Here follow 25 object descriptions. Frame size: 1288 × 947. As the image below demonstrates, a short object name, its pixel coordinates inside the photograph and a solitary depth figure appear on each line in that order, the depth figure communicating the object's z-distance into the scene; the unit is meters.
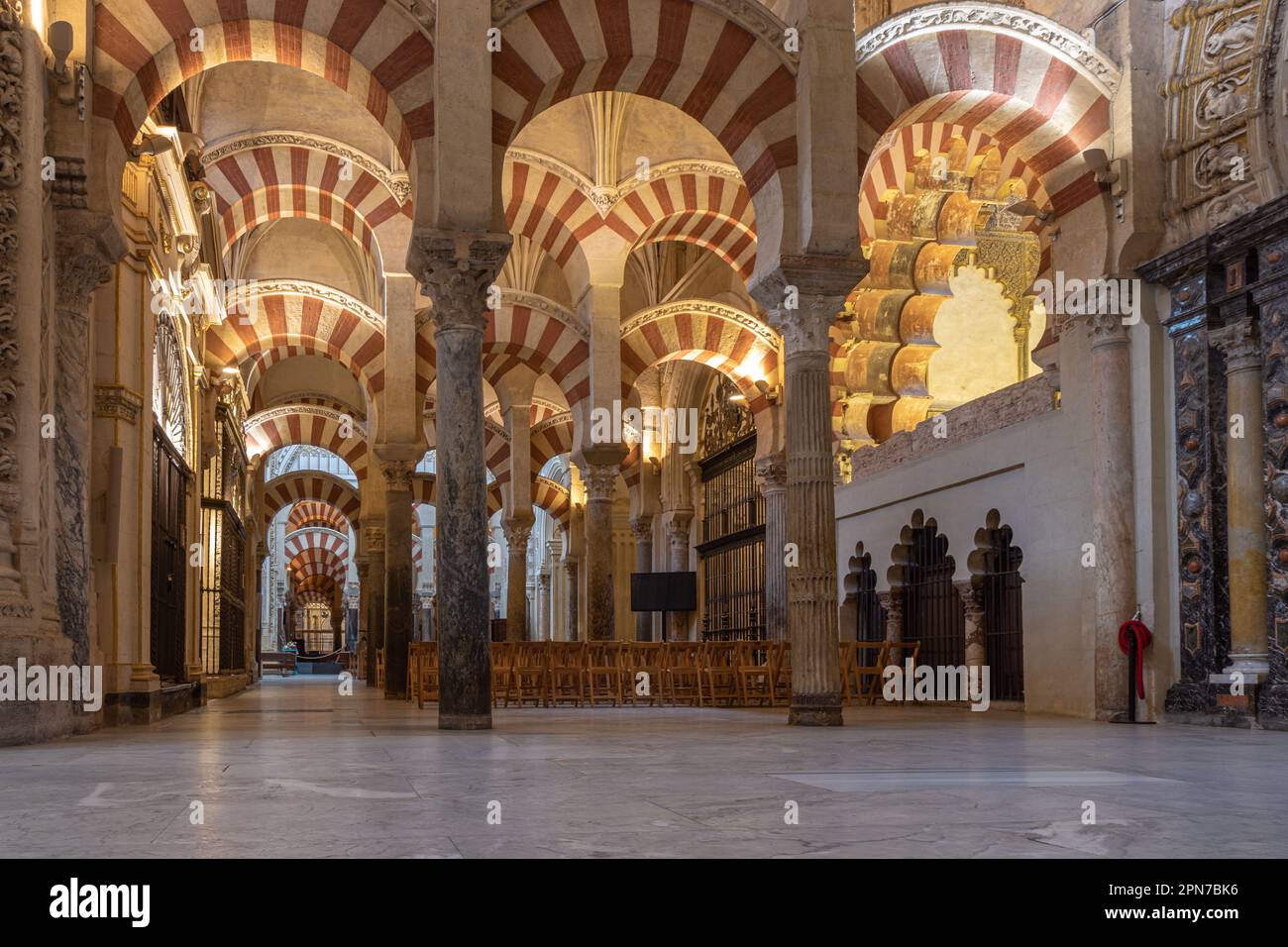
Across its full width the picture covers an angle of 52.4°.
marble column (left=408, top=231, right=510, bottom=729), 9.24
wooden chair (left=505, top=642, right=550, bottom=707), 14.20
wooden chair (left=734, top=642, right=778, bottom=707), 14.16
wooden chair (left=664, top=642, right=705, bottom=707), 14.62
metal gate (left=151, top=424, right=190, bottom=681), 12.71
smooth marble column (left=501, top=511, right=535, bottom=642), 22.83
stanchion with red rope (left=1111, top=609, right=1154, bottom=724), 10.71
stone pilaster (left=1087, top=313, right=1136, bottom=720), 11.02
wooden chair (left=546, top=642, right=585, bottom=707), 14.35
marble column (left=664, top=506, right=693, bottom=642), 25.44
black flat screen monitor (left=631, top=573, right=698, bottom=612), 20.42
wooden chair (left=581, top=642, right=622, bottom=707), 14.34
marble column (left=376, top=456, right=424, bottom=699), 16.81
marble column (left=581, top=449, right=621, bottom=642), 16.28
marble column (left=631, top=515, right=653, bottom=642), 26.75
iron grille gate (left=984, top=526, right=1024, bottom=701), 13.55
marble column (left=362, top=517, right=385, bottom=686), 21.52
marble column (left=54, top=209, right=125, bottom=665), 8.87
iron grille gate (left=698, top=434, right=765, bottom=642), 22.31
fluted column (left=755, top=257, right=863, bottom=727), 9.95
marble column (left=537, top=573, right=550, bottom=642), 38.06
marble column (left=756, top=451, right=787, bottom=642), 17.89
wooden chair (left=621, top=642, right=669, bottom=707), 14.55
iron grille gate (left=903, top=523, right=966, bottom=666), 15.00
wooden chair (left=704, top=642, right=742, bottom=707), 14.60
